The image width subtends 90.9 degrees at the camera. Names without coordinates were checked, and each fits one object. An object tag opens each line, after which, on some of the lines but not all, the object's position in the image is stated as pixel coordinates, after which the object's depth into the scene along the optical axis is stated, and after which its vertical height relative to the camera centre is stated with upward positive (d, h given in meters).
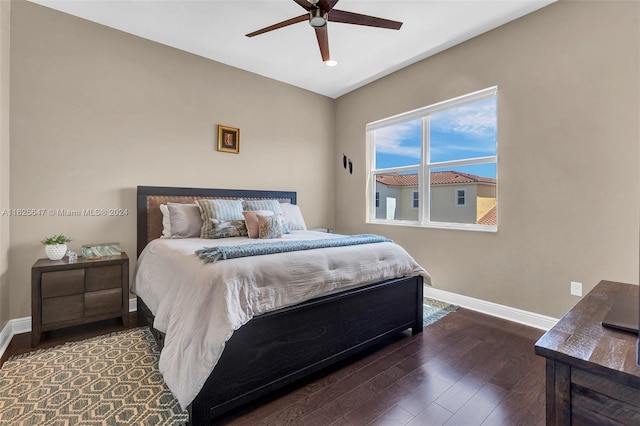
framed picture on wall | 3.74 +0.89
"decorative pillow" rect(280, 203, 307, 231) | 3.73 -0.04
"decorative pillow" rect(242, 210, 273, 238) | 2.97 -0.08
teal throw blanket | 1.84 -0.22
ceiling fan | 2.17 +1.45
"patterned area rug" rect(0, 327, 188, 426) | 1.64 -1.05
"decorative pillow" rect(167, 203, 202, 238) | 3.00 -0.08
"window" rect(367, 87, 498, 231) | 3.18 +0.58
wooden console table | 0.76 -0.41
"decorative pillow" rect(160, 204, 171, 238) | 3.05 -0.09
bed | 1.61 -0.78
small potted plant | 2.60 -0.30
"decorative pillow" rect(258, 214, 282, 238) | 2.94 -0.13
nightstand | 2.41 -0.66
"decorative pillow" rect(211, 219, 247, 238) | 2.92 -0.15
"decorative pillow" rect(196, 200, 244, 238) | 2.98 +0.01
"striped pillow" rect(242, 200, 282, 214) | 3.44 +0.09
